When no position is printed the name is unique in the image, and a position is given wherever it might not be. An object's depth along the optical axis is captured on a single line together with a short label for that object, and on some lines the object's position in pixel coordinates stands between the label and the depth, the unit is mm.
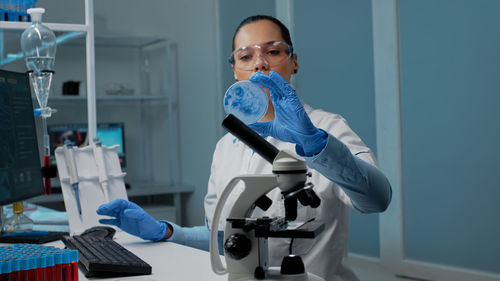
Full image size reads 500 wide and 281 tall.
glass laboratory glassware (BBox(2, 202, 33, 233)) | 1768
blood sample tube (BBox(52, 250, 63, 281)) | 957
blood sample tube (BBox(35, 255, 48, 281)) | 936
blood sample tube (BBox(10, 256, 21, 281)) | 910
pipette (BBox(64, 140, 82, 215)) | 1792
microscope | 857
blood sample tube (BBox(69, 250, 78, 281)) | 975
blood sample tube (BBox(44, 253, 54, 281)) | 943
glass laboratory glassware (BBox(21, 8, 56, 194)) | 1887
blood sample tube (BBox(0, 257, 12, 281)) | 895
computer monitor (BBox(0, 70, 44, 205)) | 1410
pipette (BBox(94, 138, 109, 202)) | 1834
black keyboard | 1144
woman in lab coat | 1123
